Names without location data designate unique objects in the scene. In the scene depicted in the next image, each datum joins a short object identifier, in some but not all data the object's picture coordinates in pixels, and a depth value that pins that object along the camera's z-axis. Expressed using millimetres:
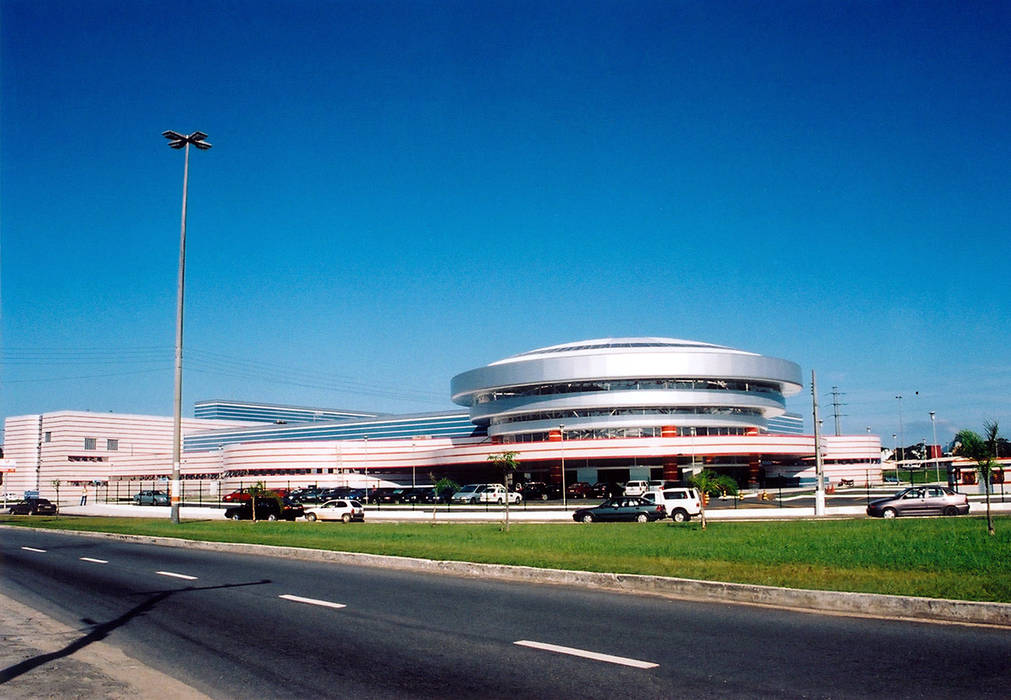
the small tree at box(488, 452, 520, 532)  45616
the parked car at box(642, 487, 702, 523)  40125
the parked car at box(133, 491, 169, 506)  84881
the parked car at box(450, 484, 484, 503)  70000
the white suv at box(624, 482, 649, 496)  63481
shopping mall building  82562
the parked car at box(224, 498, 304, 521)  47375
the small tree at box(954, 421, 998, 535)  30531
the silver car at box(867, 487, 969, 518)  38562
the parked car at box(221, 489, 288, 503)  75775
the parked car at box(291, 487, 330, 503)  65125
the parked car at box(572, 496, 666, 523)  39000
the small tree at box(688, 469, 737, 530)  33112
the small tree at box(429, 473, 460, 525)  78544
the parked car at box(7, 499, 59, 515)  64438
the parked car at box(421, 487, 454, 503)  77788
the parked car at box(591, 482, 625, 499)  72050
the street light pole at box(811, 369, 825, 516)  43531
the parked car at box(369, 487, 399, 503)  78019
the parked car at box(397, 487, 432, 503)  78250
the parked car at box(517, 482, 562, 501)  77250
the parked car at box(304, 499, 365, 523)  45219
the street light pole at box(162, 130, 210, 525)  37156
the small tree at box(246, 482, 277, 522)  46094
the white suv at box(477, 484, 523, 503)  68500
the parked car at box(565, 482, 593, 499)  75375
